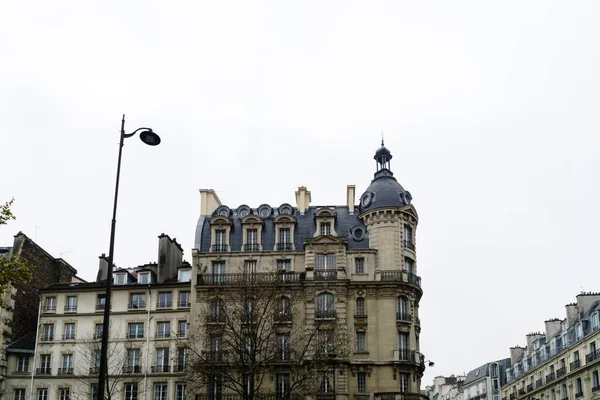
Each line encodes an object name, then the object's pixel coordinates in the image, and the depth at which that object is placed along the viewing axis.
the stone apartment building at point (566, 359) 54.78
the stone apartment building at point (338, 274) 45.38
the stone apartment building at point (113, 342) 47.47
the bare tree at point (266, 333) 37.69
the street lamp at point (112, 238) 16.77
